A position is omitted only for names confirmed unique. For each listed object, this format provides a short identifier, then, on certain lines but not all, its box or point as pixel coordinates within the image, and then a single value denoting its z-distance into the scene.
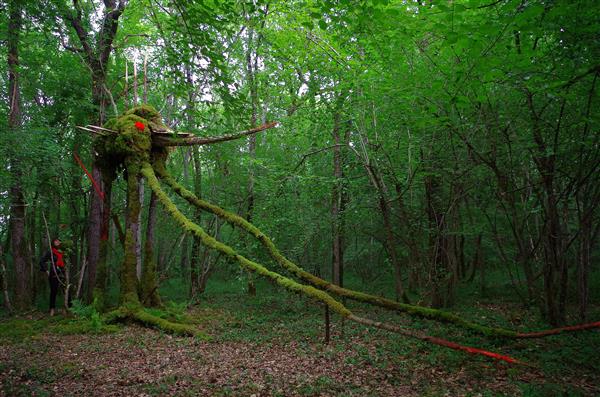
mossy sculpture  6.73
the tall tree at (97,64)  9.10
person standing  9.09
